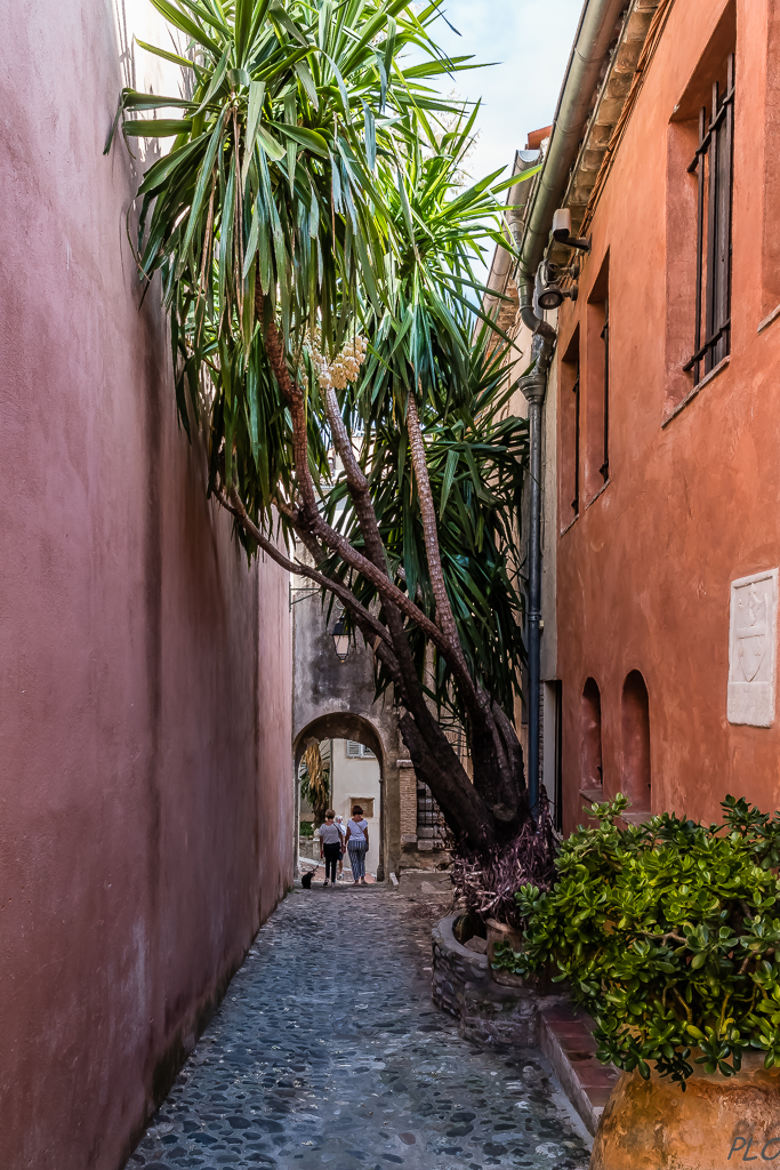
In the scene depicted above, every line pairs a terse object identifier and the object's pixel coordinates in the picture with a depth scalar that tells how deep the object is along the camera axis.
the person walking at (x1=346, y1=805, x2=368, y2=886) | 16.94
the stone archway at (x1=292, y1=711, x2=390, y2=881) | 15.42
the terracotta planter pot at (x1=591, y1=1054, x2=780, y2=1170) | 2.27
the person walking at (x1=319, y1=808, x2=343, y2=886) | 15.66
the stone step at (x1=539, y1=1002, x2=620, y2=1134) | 4.18
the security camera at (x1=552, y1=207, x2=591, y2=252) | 6.59
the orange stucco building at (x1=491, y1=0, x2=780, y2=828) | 3.32
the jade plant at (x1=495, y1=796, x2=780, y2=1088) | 2.26
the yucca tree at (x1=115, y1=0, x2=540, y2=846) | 4.32
